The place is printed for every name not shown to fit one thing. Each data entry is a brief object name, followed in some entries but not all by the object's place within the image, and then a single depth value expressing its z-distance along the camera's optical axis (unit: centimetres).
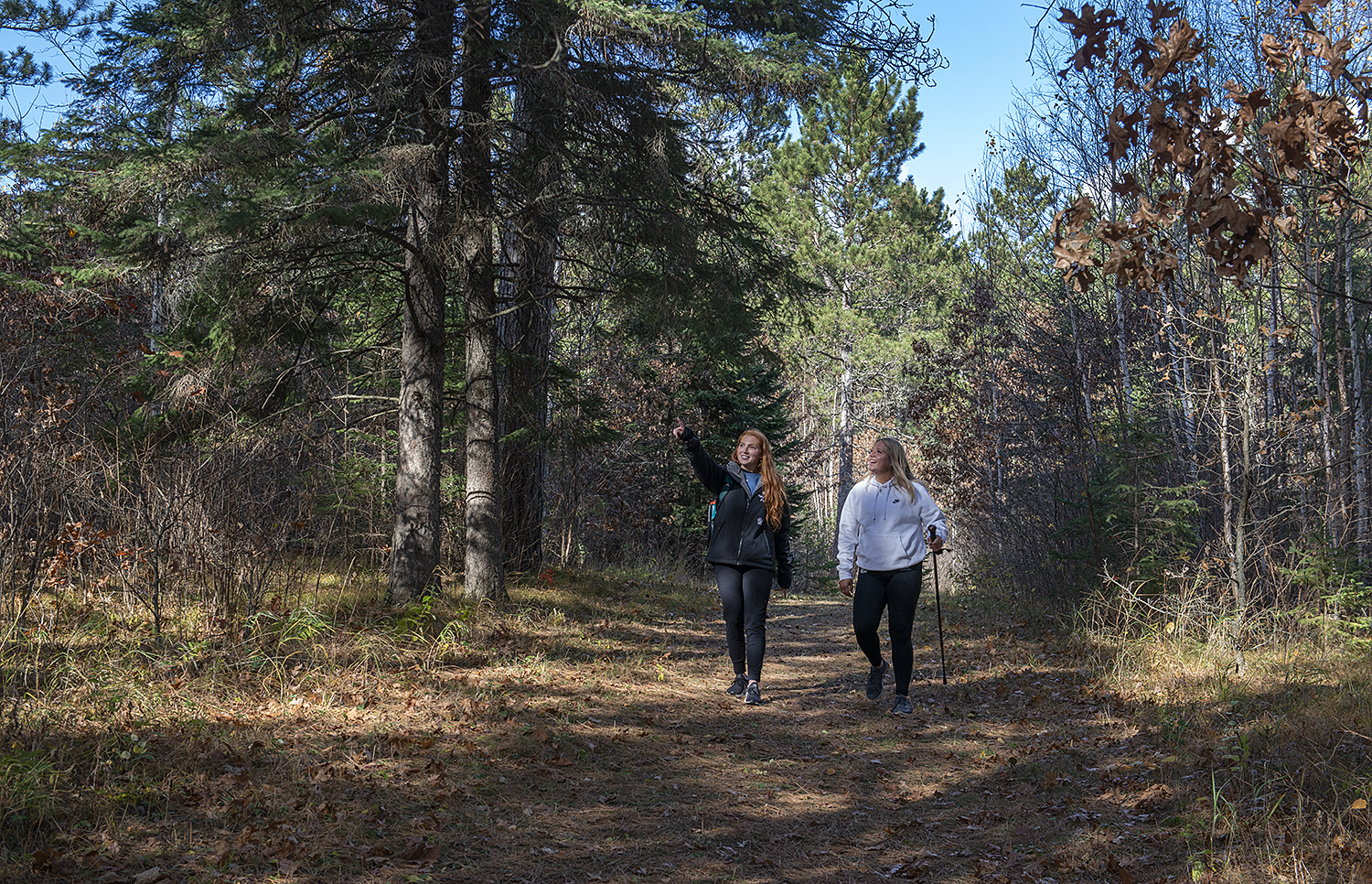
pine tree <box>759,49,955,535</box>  2728
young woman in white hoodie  701
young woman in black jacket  710
